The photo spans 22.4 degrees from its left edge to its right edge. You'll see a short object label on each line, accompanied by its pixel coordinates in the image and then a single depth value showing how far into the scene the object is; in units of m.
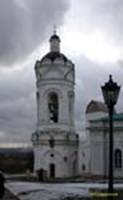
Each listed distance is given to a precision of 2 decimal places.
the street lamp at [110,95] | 7.87
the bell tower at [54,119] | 31.25
